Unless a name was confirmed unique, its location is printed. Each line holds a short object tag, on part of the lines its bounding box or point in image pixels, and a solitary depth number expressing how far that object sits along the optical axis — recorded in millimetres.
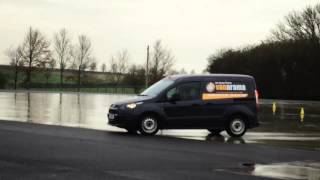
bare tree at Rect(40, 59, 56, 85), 93694
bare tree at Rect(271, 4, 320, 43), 69188
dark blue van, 17797
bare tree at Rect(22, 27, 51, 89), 92875
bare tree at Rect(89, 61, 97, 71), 104562
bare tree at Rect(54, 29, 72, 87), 99875
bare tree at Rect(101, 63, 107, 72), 114812
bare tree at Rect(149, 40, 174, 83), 93669
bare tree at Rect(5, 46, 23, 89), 94300
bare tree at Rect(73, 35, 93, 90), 101750
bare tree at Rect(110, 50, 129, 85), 111438
